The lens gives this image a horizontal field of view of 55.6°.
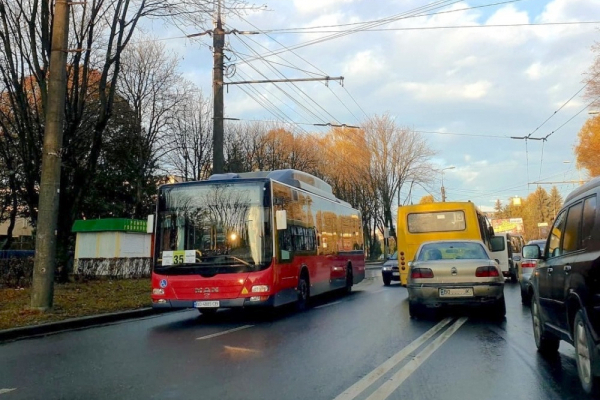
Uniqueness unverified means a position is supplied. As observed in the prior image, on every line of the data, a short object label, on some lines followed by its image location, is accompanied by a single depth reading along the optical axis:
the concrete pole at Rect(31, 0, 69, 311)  11.90
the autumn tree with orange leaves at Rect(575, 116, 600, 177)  43.28
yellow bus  19.03
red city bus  11.50
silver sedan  10.84
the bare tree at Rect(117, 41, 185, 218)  37.50
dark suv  4.86
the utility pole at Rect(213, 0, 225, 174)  18.03
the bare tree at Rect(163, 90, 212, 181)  41.28
